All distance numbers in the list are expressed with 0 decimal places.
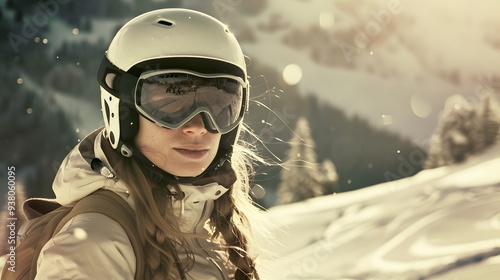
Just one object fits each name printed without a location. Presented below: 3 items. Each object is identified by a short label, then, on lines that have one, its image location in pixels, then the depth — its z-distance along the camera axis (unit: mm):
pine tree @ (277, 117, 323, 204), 11758
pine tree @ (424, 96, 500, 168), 12664
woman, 1868
